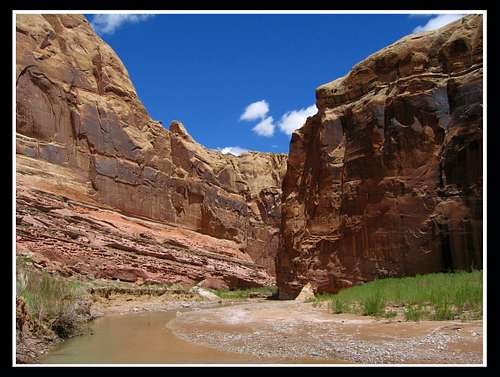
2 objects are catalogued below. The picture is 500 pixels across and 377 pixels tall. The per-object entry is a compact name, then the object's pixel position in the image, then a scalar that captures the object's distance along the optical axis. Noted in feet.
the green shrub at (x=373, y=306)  47.95
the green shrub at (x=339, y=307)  55.36
